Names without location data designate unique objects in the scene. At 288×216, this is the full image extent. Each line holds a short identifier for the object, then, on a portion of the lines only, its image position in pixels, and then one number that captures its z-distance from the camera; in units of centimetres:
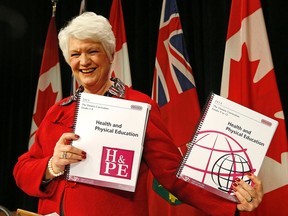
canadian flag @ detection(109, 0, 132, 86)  256
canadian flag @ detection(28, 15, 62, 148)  289
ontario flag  225
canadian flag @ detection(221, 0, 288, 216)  190
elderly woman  112
